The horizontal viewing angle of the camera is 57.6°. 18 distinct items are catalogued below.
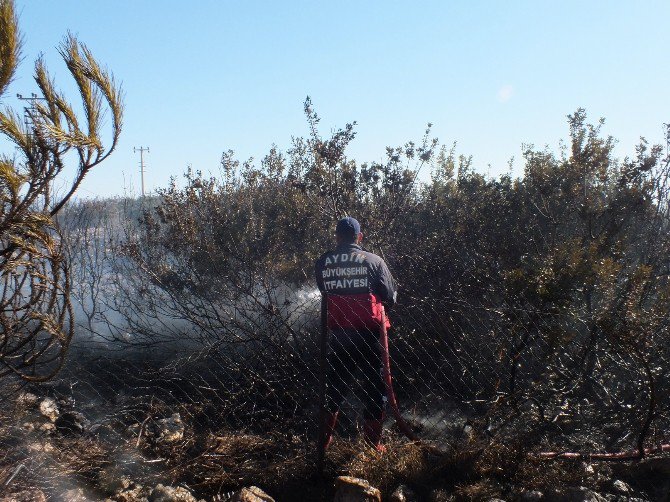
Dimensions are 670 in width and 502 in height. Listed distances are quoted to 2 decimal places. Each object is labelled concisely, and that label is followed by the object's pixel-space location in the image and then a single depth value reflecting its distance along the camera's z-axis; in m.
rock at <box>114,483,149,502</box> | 3.78
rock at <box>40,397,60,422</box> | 5.13
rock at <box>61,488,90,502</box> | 3.77
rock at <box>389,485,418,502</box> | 3.57
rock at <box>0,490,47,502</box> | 3.56
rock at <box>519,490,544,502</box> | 3.45
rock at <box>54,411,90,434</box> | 5.01
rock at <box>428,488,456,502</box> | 3.57
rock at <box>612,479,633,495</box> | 3.55
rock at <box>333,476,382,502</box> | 3.47
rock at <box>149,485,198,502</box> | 3.72
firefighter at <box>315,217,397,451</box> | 4.34
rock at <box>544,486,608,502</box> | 3.32
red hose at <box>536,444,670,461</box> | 3.66
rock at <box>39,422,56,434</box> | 4.77
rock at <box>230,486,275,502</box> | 3.59
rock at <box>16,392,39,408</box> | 4.89
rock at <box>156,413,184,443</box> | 4.46
